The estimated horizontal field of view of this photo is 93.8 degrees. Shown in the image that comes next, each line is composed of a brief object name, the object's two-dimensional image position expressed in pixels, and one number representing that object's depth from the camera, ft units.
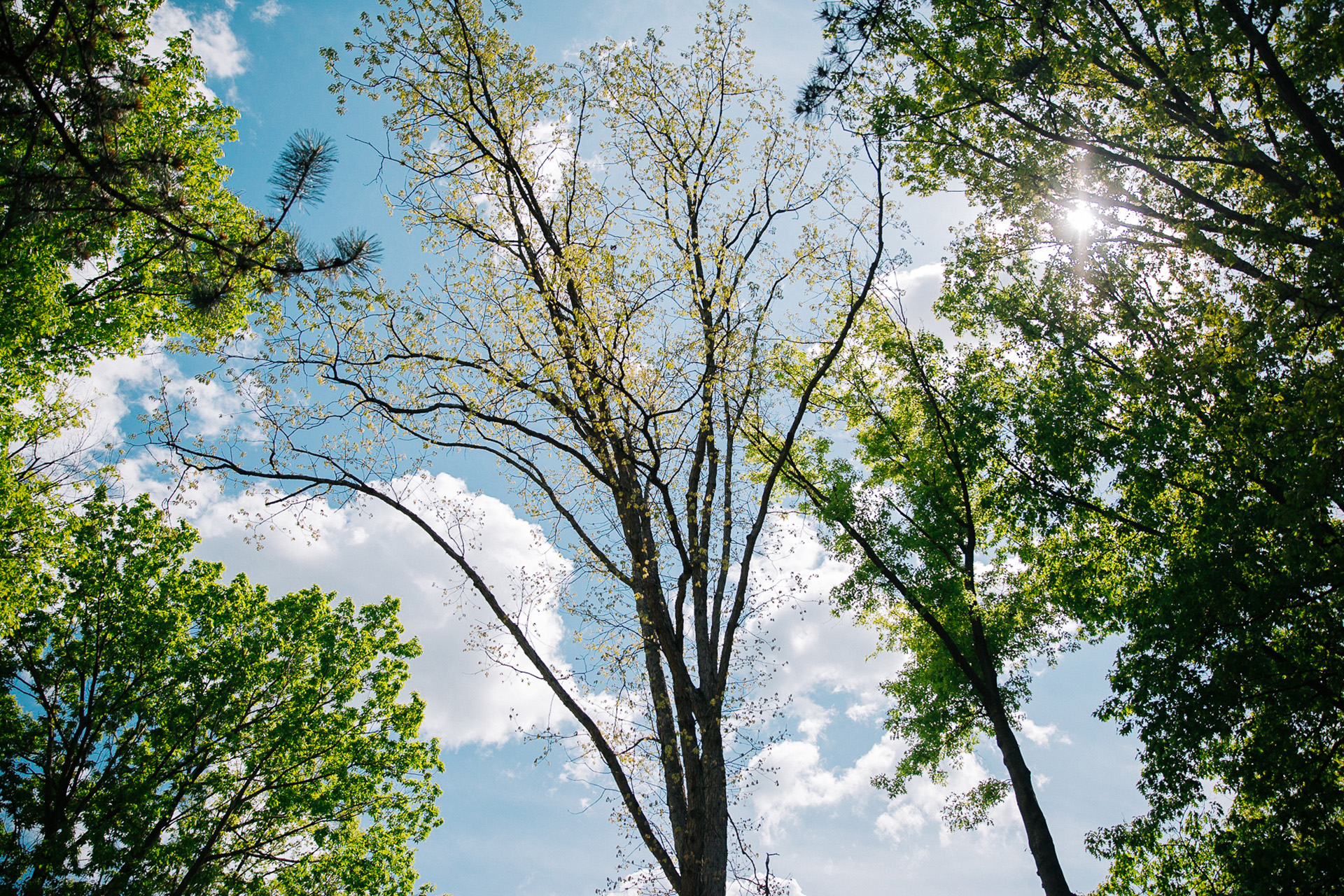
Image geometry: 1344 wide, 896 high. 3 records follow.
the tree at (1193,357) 21.52
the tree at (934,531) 36.96
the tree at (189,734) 37.04
